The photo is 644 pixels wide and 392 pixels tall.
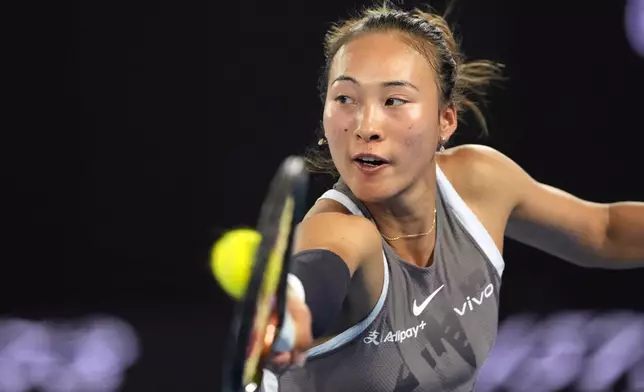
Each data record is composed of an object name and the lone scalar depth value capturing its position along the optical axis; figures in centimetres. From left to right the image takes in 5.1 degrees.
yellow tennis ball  779
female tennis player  804
